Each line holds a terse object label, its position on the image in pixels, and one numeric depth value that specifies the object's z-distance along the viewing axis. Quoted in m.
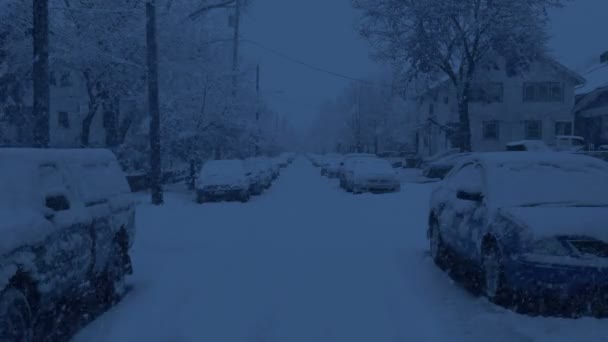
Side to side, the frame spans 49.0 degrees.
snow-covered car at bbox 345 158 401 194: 27.62
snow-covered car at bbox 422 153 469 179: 39.70
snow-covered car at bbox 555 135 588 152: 37.34
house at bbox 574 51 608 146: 46.50
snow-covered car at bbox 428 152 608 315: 6.75
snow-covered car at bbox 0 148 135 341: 5.32
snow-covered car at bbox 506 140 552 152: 24.41
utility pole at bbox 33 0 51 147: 13.56
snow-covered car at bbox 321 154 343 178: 44.91
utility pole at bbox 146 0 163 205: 20.80
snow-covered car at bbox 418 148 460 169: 49.78
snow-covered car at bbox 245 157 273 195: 28.58
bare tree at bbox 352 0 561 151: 34.84
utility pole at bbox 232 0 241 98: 35.44
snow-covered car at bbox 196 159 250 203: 24.16
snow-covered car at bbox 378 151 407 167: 63.76
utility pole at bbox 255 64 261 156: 40.30
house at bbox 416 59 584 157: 51.59
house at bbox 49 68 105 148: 50.12
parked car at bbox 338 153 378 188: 30.75
